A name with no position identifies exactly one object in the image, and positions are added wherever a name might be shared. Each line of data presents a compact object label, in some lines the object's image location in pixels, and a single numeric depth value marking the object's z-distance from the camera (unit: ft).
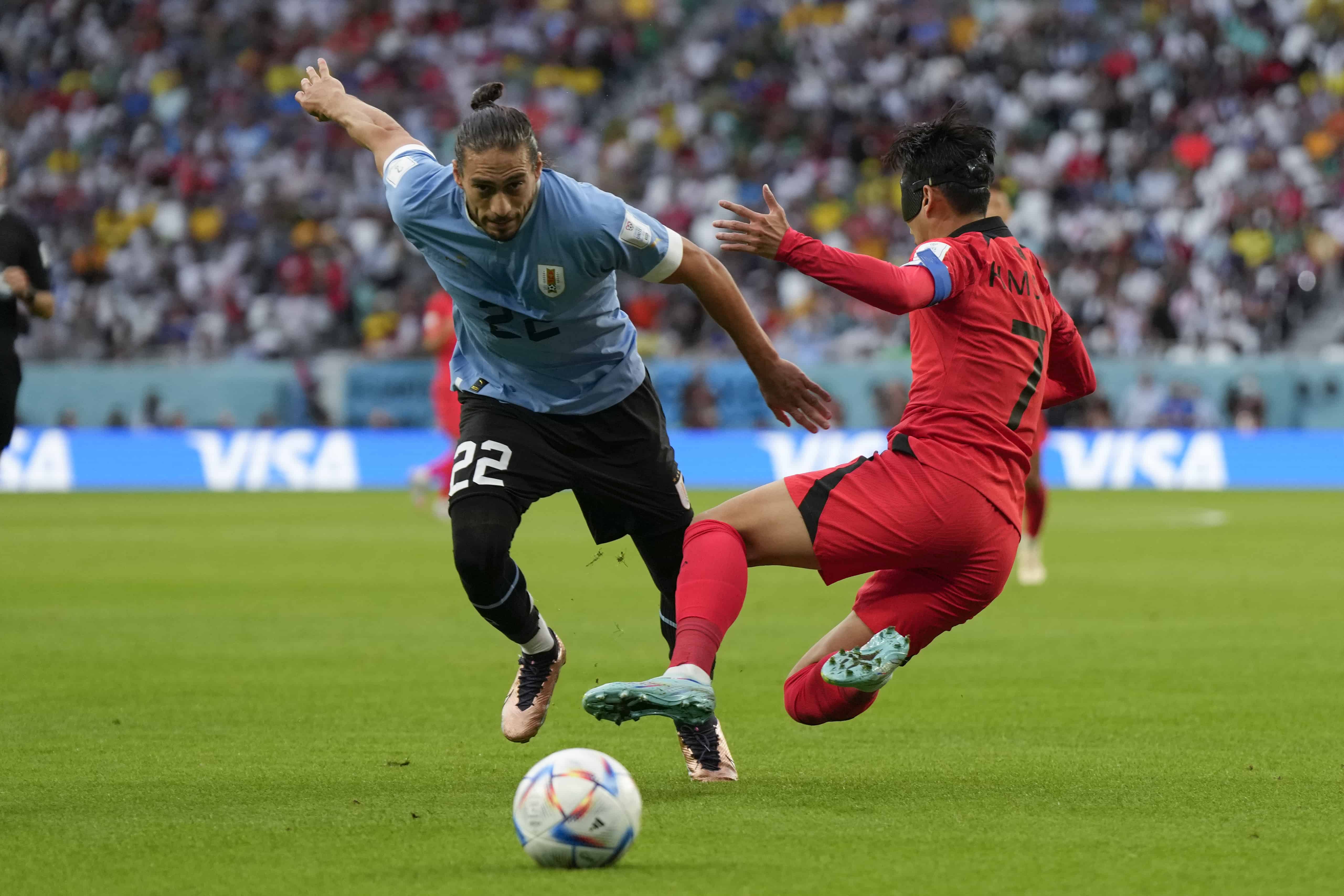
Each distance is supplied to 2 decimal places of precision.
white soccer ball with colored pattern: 28.96
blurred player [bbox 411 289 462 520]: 108.27
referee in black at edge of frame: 61.57
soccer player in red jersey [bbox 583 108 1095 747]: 34.32
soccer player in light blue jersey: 36.22
